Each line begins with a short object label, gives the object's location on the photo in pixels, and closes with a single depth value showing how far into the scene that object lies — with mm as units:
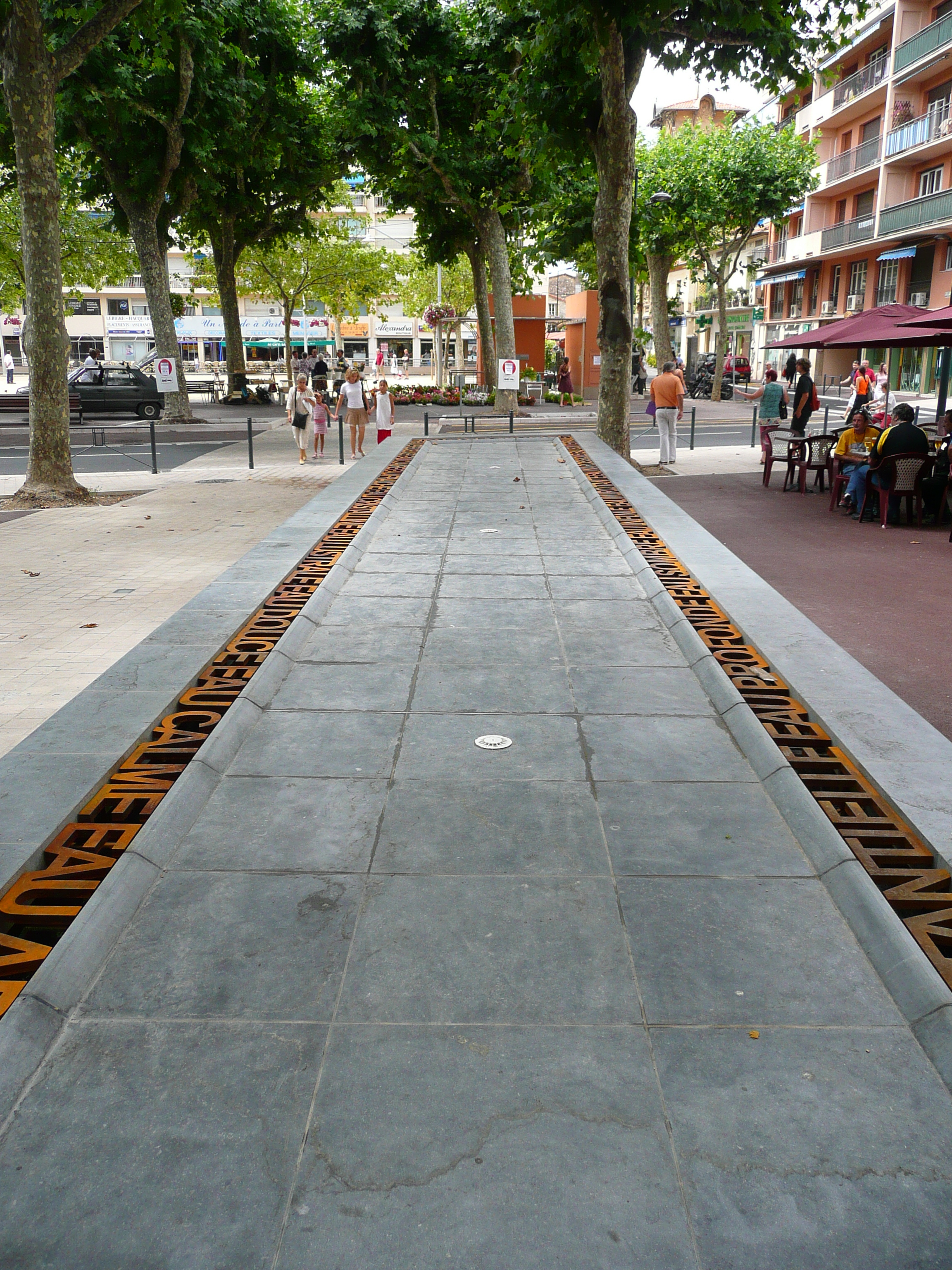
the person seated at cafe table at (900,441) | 10867
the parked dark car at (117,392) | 28797
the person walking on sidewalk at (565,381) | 37281
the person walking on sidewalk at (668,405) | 17766
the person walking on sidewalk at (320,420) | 19141
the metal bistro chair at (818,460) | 14016
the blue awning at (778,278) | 51312
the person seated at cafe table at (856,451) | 12016
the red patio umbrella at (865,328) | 13445
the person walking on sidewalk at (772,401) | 17281
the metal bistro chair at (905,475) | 11008
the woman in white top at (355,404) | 18891
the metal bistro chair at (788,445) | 14375
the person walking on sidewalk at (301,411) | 18578
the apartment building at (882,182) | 35844
